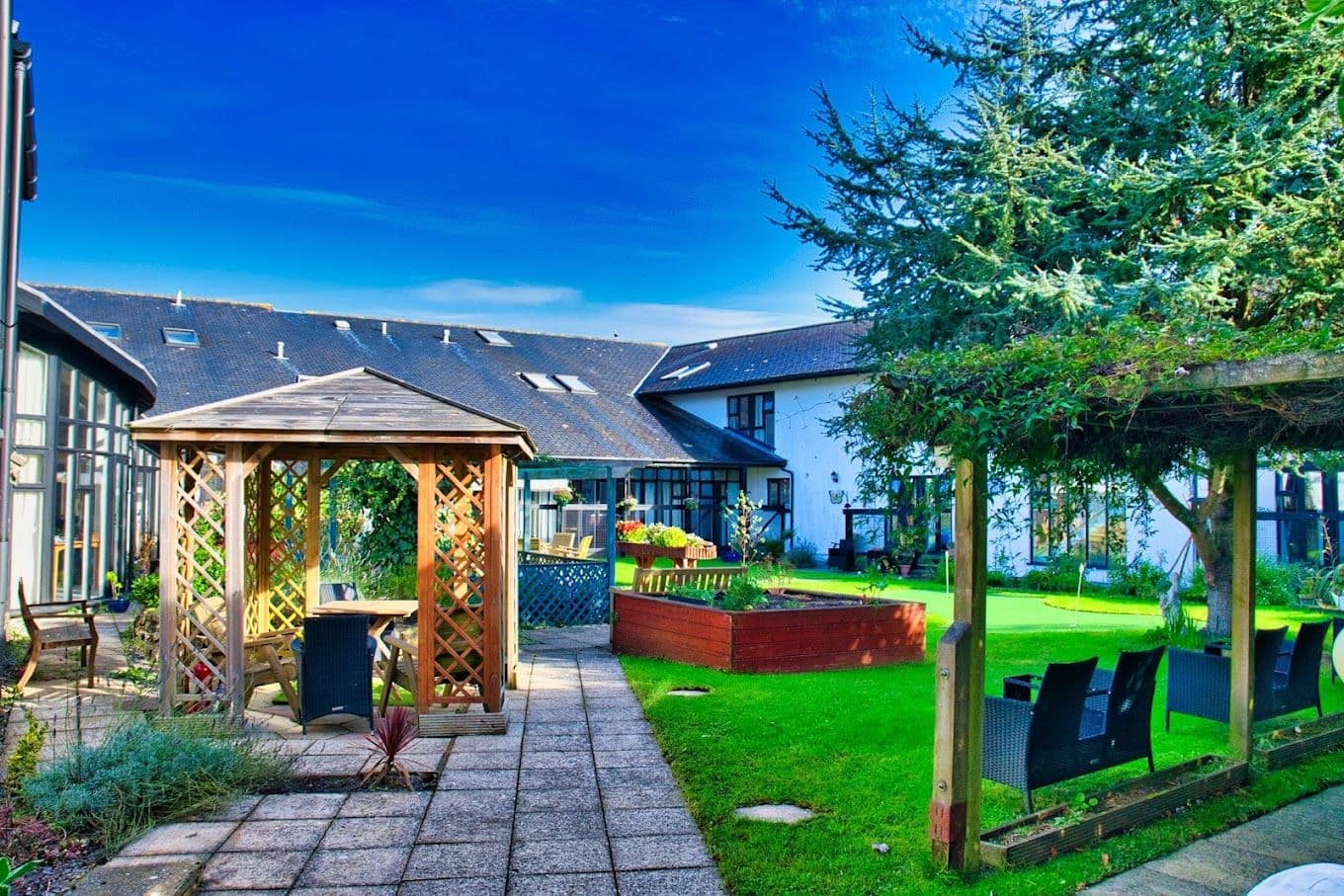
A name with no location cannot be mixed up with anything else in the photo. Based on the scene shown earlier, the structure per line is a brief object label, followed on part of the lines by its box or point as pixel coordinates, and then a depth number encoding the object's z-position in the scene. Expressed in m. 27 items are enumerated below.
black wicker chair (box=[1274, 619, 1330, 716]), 6.99
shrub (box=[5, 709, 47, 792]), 5.34
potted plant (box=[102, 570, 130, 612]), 15.07
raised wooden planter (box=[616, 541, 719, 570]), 22.03
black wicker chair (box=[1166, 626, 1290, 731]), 6.66
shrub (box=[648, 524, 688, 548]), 22.45
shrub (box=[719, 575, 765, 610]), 10.42
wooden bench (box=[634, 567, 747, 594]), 12.34
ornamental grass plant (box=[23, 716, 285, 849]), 5.07
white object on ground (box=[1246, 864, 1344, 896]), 2.32
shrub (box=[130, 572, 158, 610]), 13.32
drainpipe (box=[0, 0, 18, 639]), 4.08
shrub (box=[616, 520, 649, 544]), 23.58
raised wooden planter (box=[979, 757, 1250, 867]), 4.54
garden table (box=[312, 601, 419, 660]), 9.38
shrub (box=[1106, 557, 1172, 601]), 17.50
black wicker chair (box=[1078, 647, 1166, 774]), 5.32
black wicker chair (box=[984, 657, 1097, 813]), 4.91
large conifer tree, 9.52
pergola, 4.20
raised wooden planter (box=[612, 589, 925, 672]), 9.82
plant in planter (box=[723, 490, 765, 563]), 24.37
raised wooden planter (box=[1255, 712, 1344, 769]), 6.27
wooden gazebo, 7.43
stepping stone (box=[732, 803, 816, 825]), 5.29
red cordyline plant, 6.01
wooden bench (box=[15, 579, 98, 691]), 8.52
